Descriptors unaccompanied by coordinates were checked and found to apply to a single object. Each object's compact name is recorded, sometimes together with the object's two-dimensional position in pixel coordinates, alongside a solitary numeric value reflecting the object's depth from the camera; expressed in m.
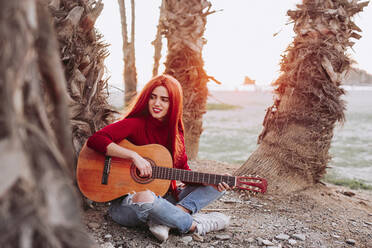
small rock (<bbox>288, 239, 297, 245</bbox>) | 2.73
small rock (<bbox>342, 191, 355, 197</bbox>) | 4.51
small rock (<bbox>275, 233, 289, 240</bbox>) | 2.81
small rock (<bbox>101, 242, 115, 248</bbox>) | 2.41
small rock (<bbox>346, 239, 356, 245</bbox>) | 2.84
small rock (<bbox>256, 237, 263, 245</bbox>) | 2.68
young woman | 2.60
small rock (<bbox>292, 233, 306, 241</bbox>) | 2.82
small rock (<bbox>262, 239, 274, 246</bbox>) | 2.67
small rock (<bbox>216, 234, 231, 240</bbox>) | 2.73
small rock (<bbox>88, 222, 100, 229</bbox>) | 2.75
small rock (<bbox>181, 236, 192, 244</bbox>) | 2.61
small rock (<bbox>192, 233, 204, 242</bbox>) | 2.67
